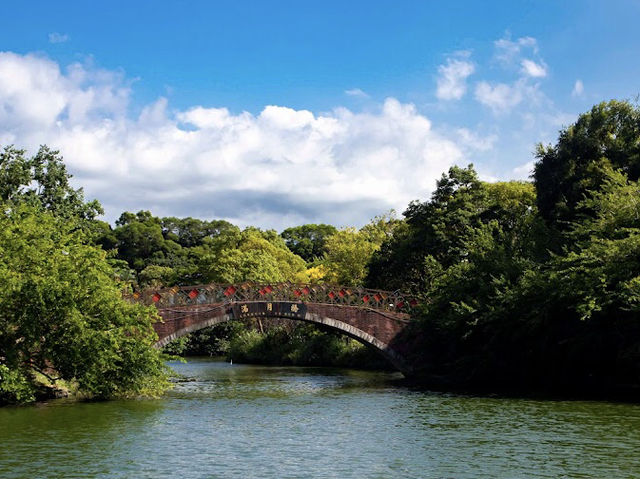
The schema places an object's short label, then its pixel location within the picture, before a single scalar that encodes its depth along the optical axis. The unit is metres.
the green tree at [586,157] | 35.75
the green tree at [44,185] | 37.78
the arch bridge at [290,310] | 34.81
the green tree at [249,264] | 62.12
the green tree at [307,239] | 110.50
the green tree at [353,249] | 58.72
